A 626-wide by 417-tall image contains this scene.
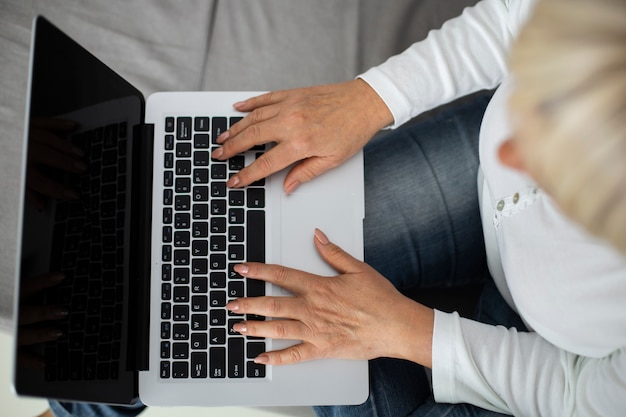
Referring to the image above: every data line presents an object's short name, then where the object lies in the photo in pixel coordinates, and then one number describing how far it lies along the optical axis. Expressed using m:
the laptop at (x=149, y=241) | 0.71
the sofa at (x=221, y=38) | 1.19
